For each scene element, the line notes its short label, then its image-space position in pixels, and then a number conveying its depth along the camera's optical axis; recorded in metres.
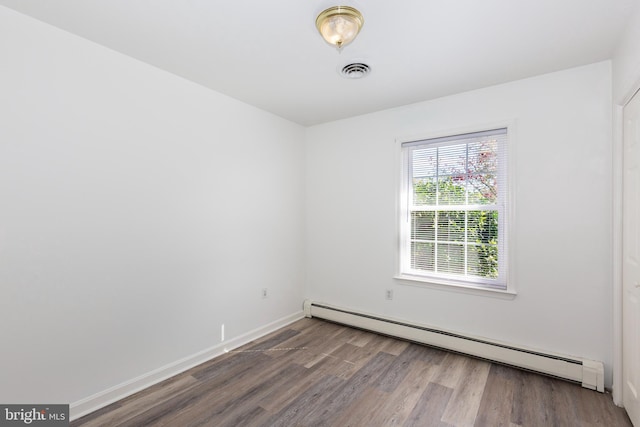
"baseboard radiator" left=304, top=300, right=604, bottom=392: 2.31
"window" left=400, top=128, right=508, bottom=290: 2.84
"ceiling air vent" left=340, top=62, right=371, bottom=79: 2.41
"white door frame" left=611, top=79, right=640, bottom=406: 2.13
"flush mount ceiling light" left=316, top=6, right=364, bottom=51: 1.62
